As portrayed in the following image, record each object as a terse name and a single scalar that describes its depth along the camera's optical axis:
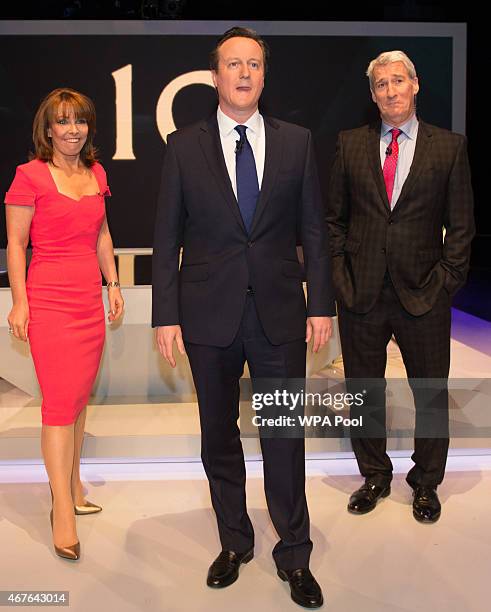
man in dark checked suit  3.02
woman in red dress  2.77
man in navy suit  2.41
